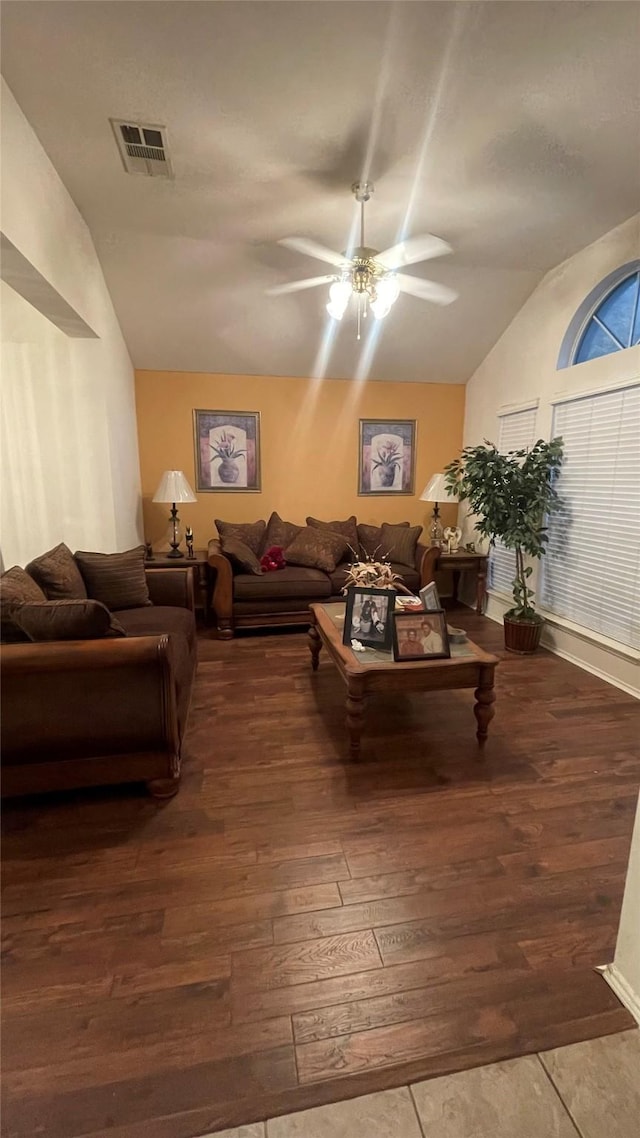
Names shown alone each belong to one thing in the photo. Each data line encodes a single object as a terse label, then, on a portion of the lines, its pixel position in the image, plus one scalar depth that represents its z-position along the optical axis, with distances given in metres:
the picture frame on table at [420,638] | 2.37
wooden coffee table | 2.28
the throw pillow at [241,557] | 4.12
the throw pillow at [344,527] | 4.85
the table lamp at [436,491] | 4.71
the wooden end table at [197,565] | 4.14
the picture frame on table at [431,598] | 2.57
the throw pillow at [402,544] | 4.74
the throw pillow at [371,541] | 4.84
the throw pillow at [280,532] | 4.71
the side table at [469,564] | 4.68
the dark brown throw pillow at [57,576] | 2.53
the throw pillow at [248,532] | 4.57
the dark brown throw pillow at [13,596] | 1.97
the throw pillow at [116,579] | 3.06
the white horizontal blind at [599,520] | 3.11
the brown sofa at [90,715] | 1.88
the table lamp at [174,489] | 4.21
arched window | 3.19
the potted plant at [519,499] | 3.68
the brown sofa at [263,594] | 4.06
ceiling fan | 2.50
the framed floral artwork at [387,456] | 5.08
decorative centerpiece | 2.87
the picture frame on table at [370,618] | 2.52
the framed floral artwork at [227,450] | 4.75
